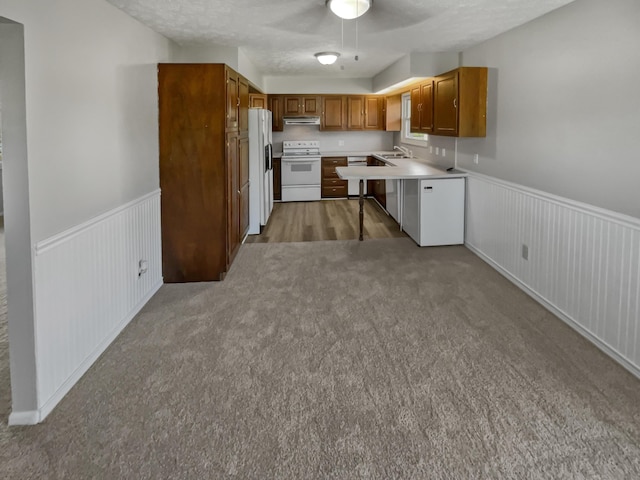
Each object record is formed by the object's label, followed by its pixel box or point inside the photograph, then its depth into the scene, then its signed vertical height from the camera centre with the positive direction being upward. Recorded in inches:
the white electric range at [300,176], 362.9 +1.5
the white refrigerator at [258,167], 250.4 +5.8
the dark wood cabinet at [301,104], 367.2 +55.4
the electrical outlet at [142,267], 153.9 -28.4
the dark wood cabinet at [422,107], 244.2 +37.5
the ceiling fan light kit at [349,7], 134.7 +47.9
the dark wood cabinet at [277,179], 365.1 -0.8
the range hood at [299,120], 368.5 +43.6
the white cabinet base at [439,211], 225.9 -15.1
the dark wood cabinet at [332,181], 369.4 -2.1
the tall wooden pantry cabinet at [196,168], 170.6 +3.4
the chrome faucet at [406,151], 332.5 +19.3
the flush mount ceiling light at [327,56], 237.5 +59.0
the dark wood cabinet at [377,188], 323.6 -6.8
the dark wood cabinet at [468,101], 201.3 +32.0
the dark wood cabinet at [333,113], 370.6 +49.6
